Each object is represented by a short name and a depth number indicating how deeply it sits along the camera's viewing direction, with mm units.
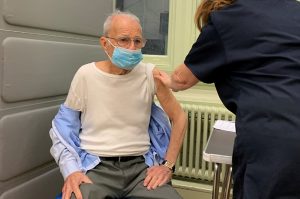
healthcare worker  1118
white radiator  2521
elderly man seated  1675
